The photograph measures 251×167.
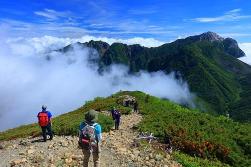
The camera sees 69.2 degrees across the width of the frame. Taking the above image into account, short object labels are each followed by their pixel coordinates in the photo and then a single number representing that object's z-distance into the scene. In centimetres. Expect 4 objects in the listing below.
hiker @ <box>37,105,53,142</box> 1185
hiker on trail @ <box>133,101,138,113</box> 2170
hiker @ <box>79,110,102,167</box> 671
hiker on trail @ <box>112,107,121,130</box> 1565
